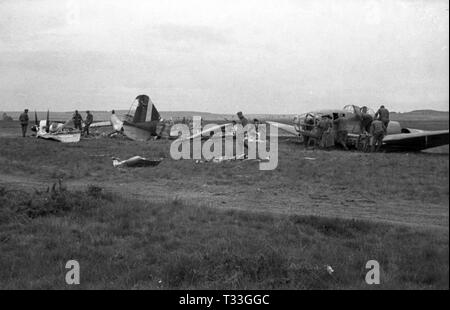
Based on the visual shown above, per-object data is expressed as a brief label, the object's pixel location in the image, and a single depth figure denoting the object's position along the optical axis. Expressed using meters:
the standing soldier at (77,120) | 30.67
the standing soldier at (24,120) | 27.66
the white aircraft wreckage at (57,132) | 23.83
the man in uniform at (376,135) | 14.53
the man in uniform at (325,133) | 20.42
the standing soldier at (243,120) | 20.79
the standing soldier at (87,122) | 30.09
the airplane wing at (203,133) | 23.88
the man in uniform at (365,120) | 21.34
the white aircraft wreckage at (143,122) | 26.38
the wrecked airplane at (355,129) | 17.33
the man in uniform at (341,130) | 20.14
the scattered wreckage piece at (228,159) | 16.06
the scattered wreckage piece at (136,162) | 15.30
